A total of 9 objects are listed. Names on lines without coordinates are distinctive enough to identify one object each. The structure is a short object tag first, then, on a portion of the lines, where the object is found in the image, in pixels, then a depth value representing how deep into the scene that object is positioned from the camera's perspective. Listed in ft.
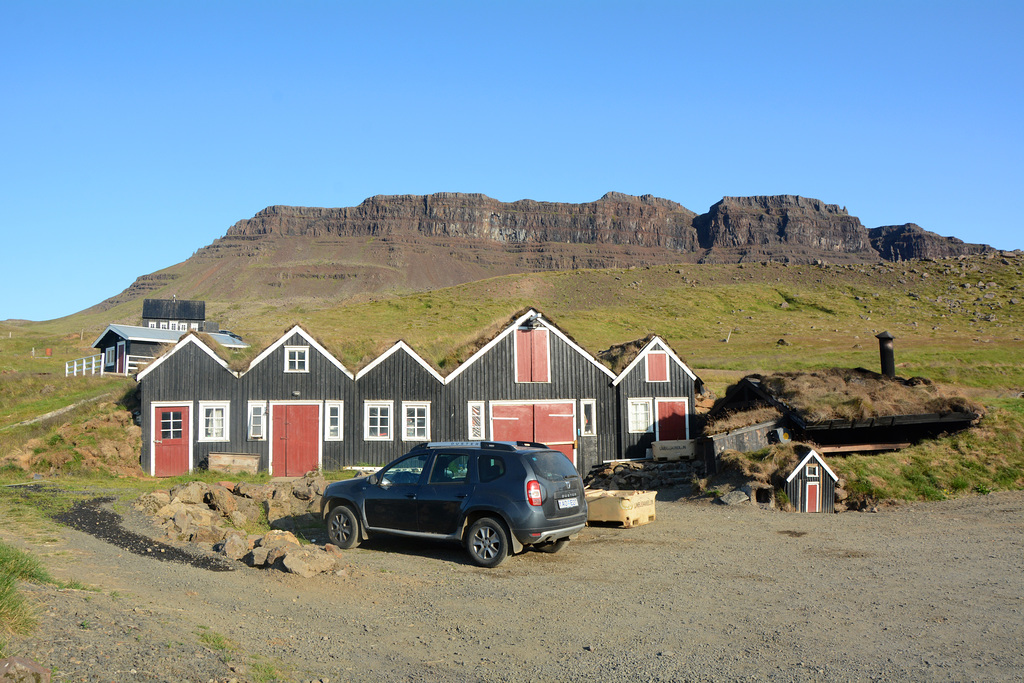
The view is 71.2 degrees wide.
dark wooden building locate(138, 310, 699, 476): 75.72
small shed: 55.57
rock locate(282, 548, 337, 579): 31.32
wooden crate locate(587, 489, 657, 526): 46.65
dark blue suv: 34.27
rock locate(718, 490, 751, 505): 56.75
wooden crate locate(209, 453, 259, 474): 73.61
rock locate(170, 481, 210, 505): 44.86
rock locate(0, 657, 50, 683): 14.29
